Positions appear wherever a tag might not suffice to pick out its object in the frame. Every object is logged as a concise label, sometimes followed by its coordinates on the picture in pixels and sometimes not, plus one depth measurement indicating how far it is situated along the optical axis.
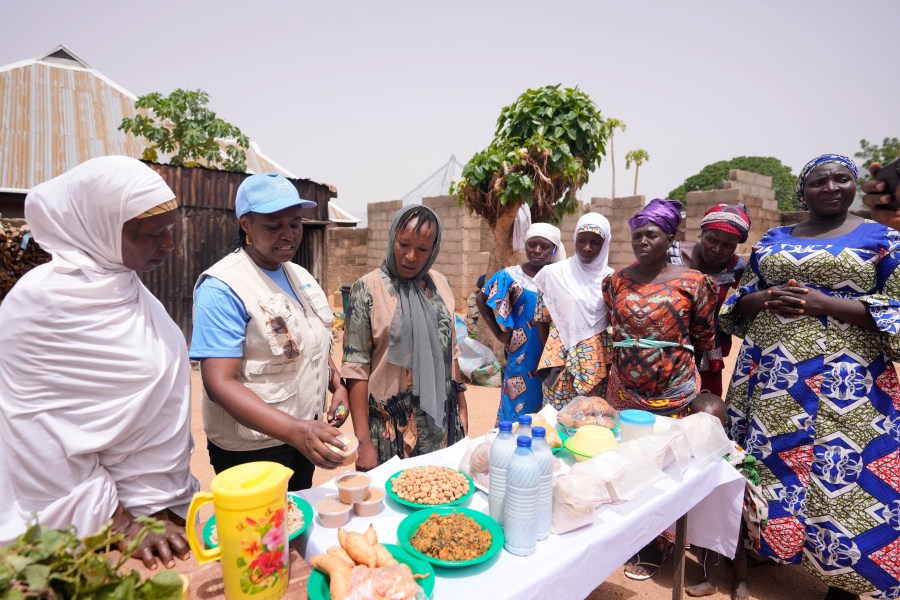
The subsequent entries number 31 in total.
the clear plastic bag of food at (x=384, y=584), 1.11
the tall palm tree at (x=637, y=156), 30.52
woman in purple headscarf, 2.65
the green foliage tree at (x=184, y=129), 9.80
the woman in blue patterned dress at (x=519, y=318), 3.64
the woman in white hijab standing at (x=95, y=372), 1.35
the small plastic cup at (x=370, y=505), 1.58
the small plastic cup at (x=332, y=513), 1.50
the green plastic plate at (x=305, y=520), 1.30
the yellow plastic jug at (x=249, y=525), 1.09
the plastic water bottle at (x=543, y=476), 1.46
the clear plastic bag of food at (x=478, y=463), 1.82
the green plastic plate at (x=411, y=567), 1.20
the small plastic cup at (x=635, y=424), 2.11
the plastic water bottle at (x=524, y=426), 1.64
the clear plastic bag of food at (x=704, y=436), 2.10
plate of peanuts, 1.64
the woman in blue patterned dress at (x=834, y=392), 2.34
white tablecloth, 1.33
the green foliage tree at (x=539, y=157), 5.85
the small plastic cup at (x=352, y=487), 1.57
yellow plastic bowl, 2.03
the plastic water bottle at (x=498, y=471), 1.51
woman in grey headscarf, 2.19
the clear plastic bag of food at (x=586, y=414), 2.33
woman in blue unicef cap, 1.68
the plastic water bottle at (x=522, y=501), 1.41
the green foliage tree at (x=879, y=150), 34.38
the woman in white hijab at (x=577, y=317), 3.18
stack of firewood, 3.70
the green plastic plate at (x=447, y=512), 1.32
